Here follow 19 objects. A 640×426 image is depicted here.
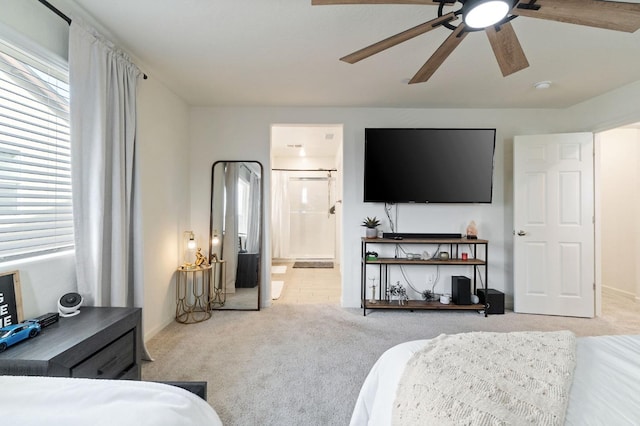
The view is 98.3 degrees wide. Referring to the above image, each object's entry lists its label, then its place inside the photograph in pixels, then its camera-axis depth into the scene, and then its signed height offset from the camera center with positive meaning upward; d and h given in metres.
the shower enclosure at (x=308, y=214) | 6.35 -0.04
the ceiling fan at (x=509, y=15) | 1.15 +0.89
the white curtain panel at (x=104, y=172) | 1.68 +0.26
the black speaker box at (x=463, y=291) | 3.14 -0.89
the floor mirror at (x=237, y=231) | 3.31 -0.24
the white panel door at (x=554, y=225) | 3.09 -0.14
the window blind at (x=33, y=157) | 1.38 +0.30
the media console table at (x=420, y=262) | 3.07 -0.56
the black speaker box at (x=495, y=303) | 3.13 -1.02
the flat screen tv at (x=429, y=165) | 3.13 +0.55
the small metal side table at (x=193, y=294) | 2.97 -0.95
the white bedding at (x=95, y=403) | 0.62 -0.47
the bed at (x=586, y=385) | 0.74 -0.53
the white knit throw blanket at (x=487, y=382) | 0.71 -0.50
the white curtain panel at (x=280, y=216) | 6.26 -0.09
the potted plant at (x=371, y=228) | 3.27 -0.19
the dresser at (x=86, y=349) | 1.10 -0.61
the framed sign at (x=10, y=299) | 1.30 -0.42
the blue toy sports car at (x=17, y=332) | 1.16 -0.54
